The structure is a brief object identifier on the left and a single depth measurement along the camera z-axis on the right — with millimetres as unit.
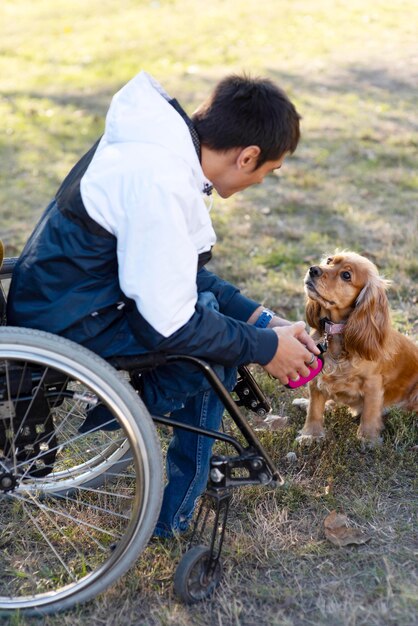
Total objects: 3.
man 2168
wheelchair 2193
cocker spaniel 3264
